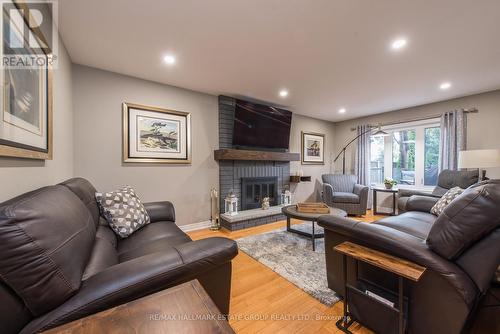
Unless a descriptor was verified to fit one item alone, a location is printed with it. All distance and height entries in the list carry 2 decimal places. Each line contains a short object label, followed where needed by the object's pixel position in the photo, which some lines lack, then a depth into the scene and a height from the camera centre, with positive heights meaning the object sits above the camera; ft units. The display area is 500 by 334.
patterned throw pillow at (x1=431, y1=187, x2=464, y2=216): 7.37 -1.29
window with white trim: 13.20 +0.84
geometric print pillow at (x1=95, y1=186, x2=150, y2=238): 5.69 -1.38
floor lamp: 15.46 +1.55
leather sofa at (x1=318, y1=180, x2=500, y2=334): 3.26 -1.59
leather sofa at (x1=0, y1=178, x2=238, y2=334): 2.14 -1.45
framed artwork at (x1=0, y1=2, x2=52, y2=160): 3.14 +1.17
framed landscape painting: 9.13 +1.47
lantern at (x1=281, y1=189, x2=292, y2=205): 14.14 -2.24
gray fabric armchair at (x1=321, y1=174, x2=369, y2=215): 13.61 -2.27
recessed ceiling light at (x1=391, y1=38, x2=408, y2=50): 6.41 +4.02
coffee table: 8.25 -2.12
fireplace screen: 12.55 -1.68
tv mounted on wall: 12.00 +2.52
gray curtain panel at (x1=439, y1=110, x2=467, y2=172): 11.53 +1.66
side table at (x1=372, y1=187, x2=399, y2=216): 13.48 -2.02
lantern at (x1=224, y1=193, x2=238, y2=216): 11.33 -2.25
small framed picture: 16.25 +1.43
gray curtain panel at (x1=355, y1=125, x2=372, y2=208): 15.64 +0.75
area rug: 5.83 -3.50
